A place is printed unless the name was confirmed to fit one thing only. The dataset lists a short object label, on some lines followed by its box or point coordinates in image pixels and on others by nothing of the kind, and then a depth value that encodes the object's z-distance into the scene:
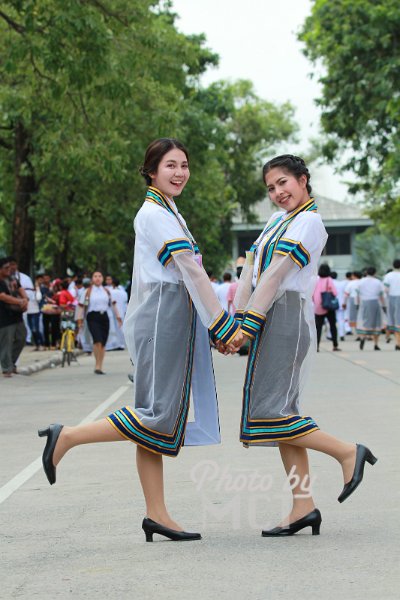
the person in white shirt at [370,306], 27.39
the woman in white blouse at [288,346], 6.07
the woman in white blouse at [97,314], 20.69
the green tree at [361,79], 34.06
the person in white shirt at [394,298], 26.66
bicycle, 24.14
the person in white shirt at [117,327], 30.02
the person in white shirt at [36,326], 31.30
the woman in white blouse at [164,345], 5.96
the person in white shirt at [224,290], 30.54
